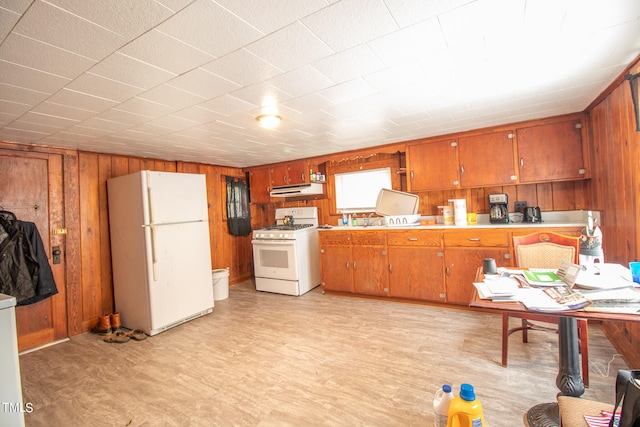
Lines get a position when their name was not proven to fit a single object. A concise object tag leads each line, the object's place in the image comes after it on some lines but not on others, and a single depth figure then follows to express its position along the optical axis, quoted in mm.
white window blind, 4379
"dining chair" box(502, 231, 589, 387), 2148
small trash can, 4246
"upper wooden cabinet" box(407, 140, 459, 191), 3615
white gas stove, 4195
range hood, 4613
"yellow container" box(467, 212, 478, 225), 3611
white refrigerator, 3129
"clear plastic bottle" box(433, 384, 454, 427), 1414
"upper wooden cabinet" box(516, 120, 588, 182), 3023
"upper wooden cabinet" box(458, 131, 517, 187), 3318
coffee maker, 3357
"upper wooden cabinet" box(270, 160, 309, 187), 4691
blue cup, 1424
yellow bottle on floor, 1228
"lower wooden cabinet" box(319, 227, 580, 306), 3188
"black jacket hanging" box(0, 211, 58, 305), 2717
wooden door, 2896
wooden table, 1565
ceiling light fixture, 2596
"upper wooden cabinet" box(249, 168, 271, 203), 5127
